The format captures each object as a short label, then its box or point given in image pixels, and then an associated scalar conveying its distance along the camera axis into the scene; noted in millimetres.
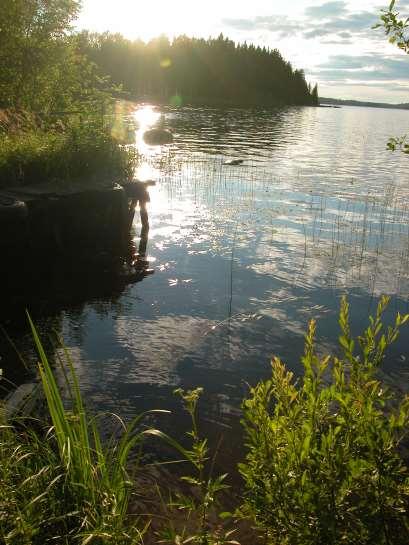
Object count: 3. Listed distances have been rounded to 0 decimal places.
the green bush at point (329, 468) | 3051
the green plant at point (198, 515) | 3201
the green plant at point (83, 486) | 3381
